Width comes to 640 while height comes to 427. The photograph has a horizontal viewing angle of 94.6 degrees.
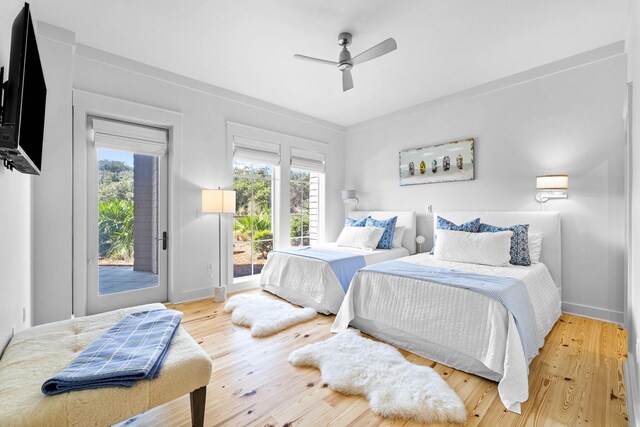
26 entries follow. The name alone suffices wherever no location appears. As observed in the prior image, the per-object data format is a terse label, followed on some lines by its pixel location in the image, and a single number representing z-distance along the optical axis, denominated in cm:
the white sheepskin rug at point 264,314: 279
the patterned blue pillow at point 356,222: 459
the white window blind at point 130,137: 308
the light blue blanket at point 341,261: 330
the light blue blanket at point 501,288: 201
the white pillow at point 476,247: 292
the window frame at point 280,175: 422
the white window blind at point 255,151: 411
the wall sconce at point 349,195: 499
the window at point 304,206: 487
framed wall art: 393
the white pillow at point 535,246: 312
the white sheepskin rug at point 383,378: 166
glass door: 312
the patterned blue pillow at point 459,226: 332
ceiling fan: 251
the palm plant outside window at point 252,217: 424
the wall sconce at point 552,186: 297
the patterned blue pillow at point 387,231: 418
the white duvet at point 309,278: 321
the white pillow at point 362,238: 410
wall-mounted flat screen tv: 117
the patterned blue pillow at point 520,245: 295
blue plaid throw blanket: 114
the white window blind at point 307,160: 475
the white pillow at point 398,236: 434
